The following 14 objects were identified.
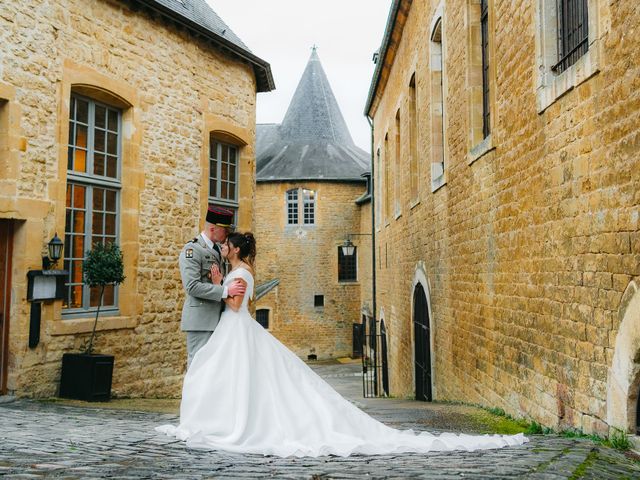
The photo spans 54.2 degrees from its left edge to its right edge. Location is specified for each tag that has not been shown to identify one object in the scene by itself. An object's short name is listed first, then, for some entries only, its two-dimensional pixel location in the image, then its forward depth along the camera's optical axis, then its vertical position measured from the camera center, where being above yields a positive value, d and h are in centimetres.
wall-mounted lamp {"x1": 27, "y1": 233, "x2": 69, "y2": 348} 719 +4
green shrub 795 +24
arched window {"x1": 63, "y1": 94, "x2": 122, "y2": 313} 816 +135
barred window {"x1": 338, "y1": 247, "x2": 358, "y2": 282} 2925 +92
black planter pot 750 -105
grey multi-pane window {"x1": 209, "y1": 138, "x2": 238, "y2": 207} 1125 +211
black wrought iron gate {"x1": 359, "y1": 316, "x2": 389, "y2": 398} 1752 -242
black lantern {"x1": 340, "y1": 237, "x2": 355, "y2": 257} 2408 +150
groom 509 +1
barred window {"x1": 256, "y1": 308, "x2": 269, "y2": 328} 2896 -130
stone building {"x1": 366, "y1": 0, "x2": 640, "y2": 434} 410 +73
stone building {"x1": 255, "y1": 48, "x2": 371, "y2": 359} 2864 +147
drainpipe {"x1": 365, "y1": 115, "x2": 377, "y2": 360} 2000 +221
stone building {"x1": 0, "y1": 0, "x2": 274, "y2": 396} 714 +181
